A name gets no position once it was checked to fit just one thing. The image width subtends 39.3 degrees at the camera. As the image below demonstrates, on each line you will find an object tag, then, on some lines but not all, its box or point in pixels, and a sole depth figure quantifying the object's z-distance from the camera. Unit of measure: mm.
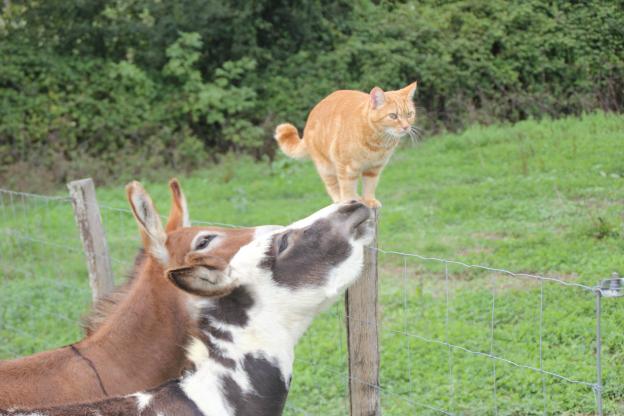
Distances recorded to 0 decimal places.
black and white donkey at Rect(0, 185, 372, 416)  3025
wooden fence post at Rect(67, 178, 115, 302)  5539
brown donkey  3438
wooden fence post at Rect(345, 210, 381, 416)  3916
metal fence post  3089
